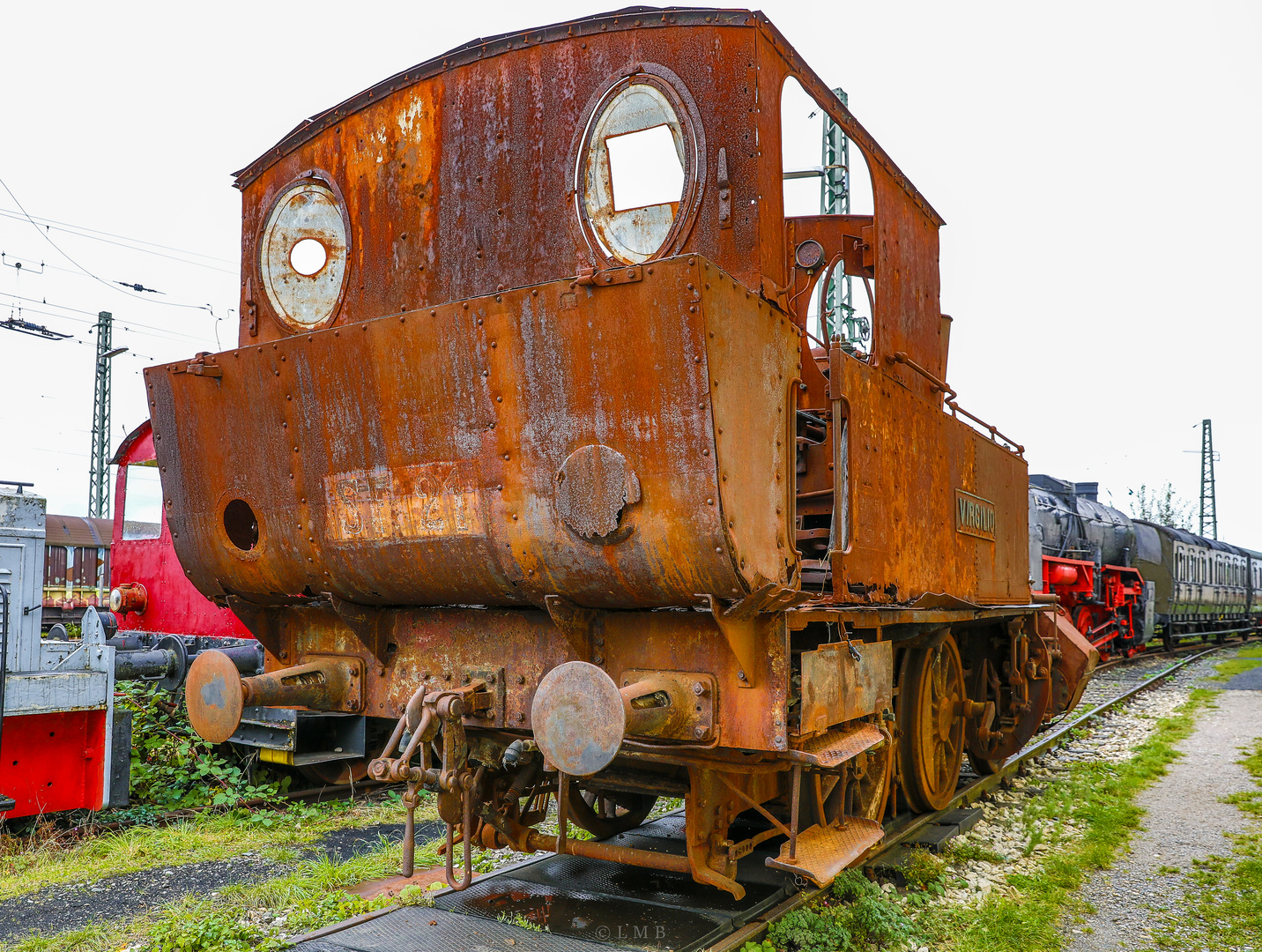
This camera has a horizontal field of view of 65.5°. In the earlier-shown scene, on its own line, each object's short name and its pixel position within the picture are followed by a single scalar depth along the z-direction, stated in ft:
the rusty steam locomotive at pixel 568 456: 11.12
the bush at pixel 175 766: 23.24
